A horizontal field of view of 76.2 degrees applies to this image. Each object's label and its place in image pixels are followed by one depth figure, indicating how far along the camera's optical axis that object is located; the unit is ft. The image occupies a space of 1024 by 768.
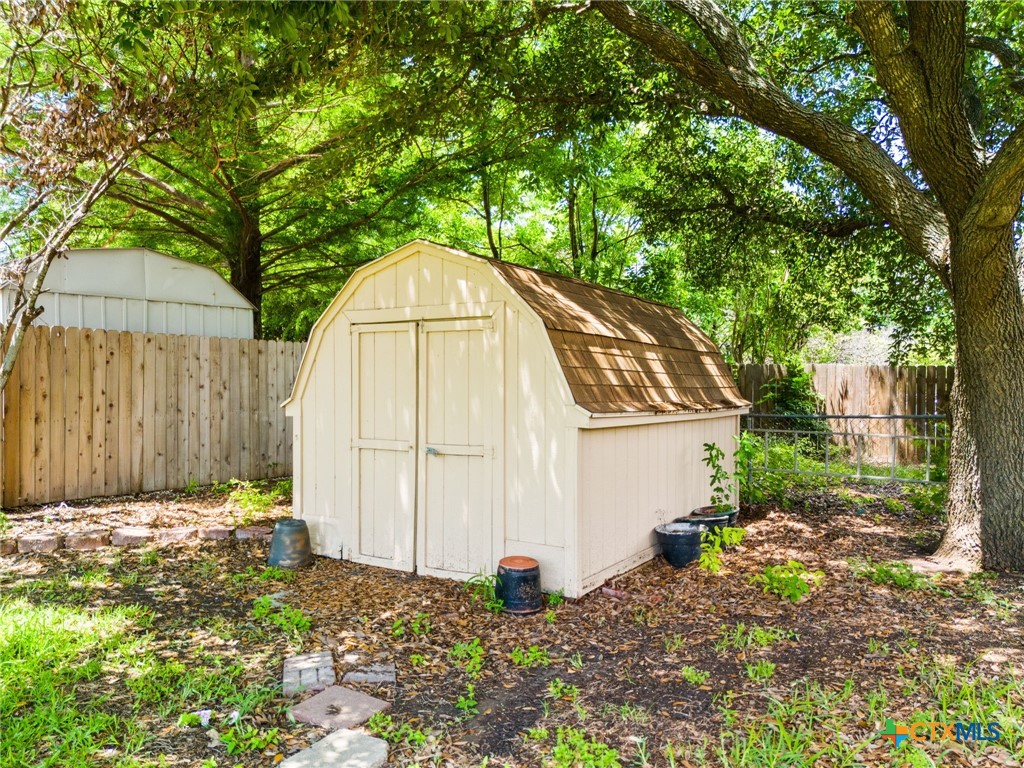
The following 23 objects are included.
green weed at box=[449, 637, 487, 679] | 12.53
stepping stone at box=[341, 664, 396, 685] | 12.07
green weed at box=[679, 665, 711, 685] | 11.89
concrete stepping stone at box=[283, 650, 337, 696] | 11.69
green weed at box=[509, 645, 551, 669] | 12.88
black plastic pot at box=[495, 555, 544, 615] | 15.34
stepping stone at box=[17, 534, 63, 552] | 19.33
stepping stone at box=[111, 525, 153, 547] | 20.44
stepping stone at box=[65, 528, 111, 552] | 19.85
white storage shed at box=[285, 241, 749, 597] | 16.31
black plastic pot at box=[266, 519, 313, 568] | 18.99
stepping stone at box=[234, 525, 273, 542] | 21.30
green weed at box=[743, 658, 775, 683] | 11.91
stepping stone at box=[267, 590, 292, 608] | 16.02
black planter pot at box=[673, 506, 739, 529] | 21.16
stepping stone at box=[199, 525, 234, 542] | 21.27
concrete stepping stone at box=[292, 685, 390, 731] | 10.52
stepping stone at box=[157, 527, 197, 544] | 20.71
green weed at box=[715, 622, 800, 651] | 13.42
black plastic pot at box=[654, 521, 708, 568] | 18.98
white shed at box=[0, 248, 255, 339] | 28.96
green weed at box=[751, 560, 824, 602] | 15.83
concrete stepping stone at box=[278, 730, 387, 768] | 9.29
